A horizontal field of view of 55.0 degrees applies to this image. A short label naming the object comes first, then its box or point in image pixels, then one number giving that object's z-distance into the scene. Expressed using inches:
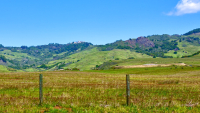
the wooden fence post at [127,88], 568.9
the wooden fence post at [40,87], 595.5
